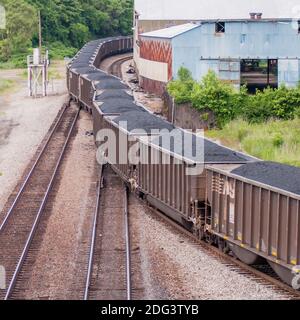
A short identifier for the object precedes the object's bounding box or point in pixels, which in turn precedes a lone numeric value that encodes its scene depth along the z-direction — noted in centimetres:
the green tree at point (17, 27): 7662
